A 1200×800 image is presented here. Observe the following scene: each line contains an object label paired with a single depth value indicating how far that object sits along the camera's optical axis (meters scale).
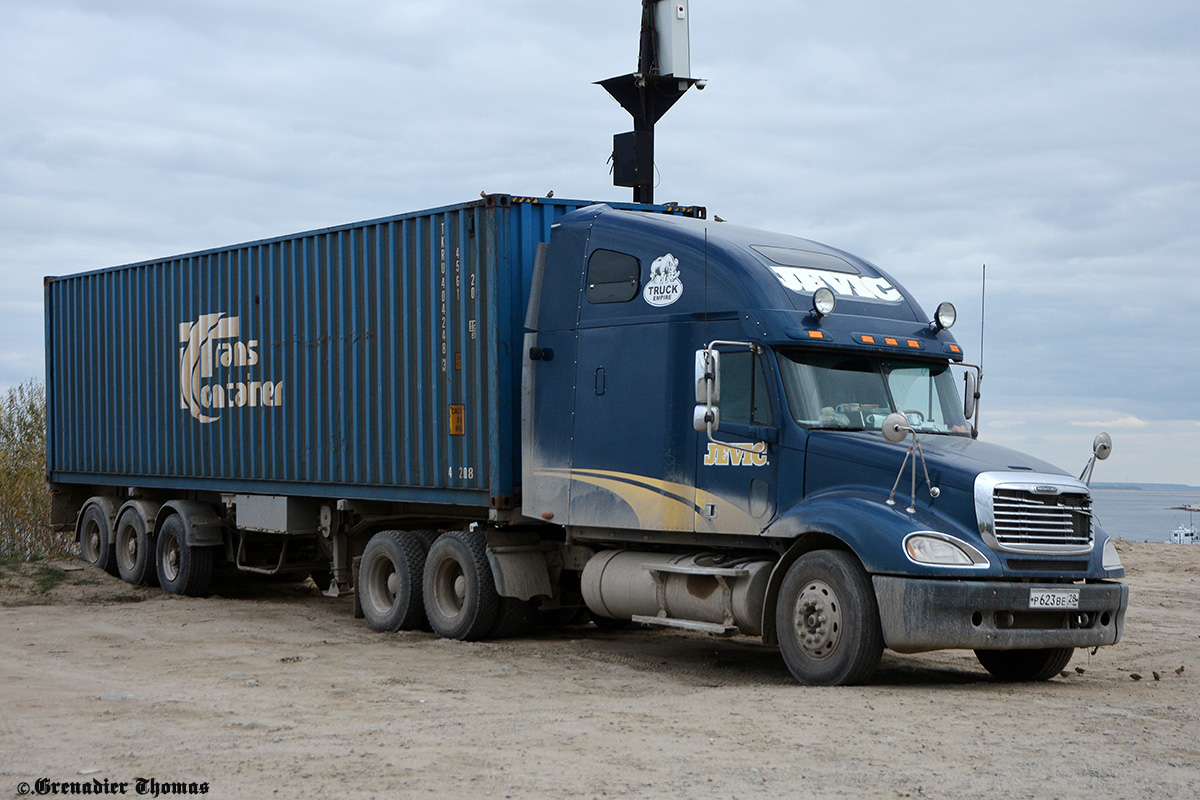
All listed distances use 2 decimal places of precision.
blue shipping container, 11.95
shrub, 21.56
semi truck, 9.09
